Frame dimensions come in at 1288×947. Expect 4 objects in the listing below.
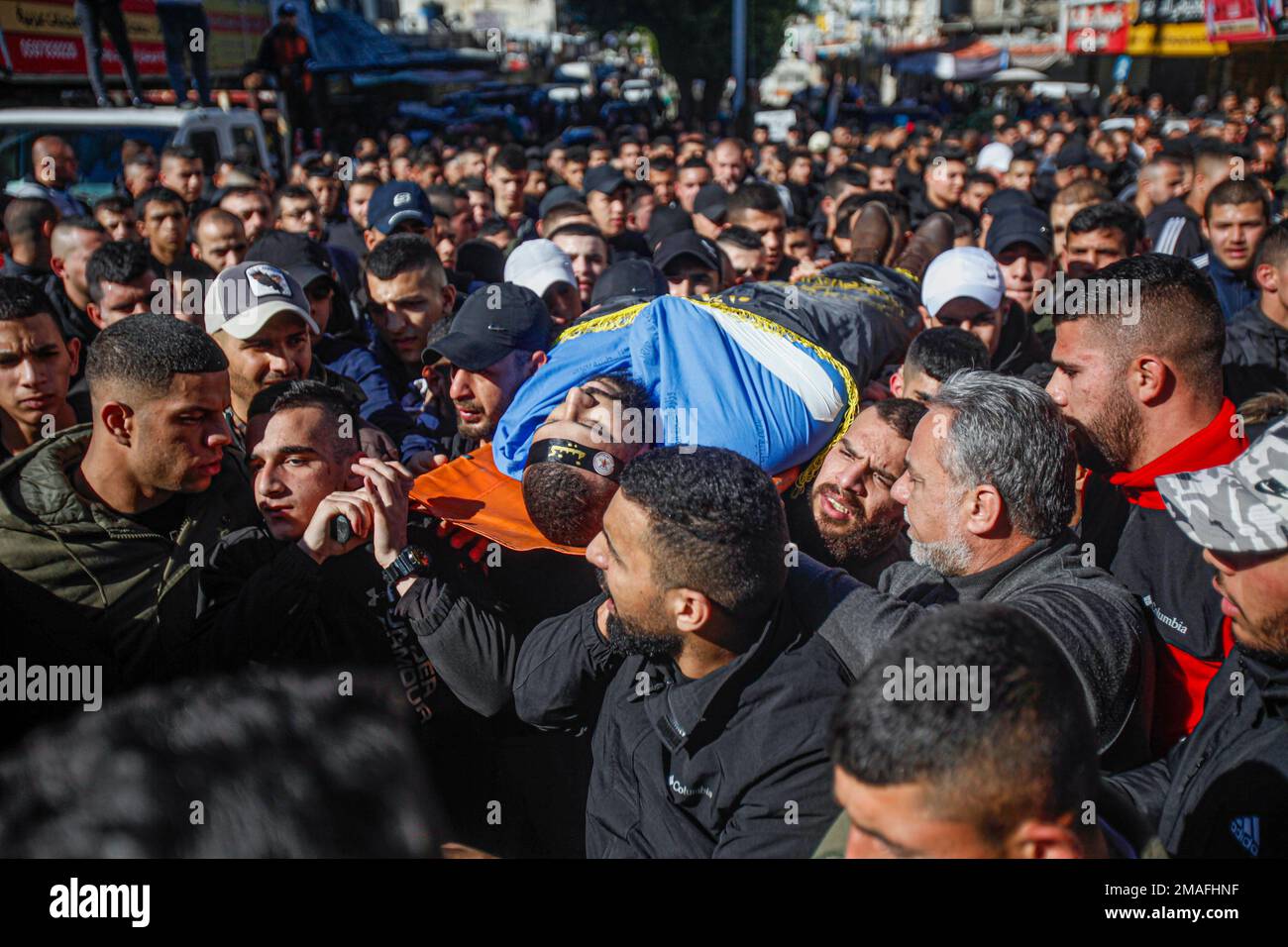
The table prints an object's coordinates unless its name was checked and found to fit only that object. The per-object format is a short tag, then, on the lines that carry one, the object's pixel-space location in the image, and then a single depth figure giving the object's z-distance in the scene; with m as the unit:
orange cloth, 2.58
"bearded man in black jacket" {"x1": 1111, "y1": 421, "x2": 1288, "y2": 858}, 1.68
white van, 9.01
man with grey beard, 1.94
